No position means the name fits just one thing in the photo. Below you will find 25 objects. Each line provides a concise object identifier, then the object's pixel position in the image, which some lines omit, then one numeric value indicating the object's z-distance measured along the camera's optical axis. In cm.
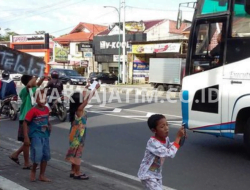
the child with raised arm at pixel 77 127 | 594
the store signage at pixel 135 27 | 4712
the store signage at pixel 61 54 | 5485
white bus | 752
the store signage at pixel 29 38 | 6125
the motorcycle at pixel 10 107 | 1316
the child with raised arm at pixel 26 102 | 653
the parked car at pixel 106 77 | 4122
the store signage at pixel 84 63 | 5034
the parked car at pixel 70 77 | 3712
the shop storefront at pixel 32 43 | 5881
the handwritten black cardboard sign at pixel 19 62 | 499
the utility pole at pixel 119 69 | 4114
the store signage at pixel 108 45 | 4619
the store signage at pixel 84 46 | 4915
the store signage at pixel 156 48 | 3709
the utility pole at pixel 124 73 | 3774
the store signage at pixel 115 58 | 4603
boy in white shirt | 393
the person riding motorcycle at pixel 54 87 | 1265
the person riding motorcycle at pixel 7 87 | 1196
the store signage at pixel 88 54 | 5005
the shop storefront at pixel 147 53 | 3684
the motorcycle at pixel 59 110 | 1302
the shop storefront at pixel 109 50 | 4491
